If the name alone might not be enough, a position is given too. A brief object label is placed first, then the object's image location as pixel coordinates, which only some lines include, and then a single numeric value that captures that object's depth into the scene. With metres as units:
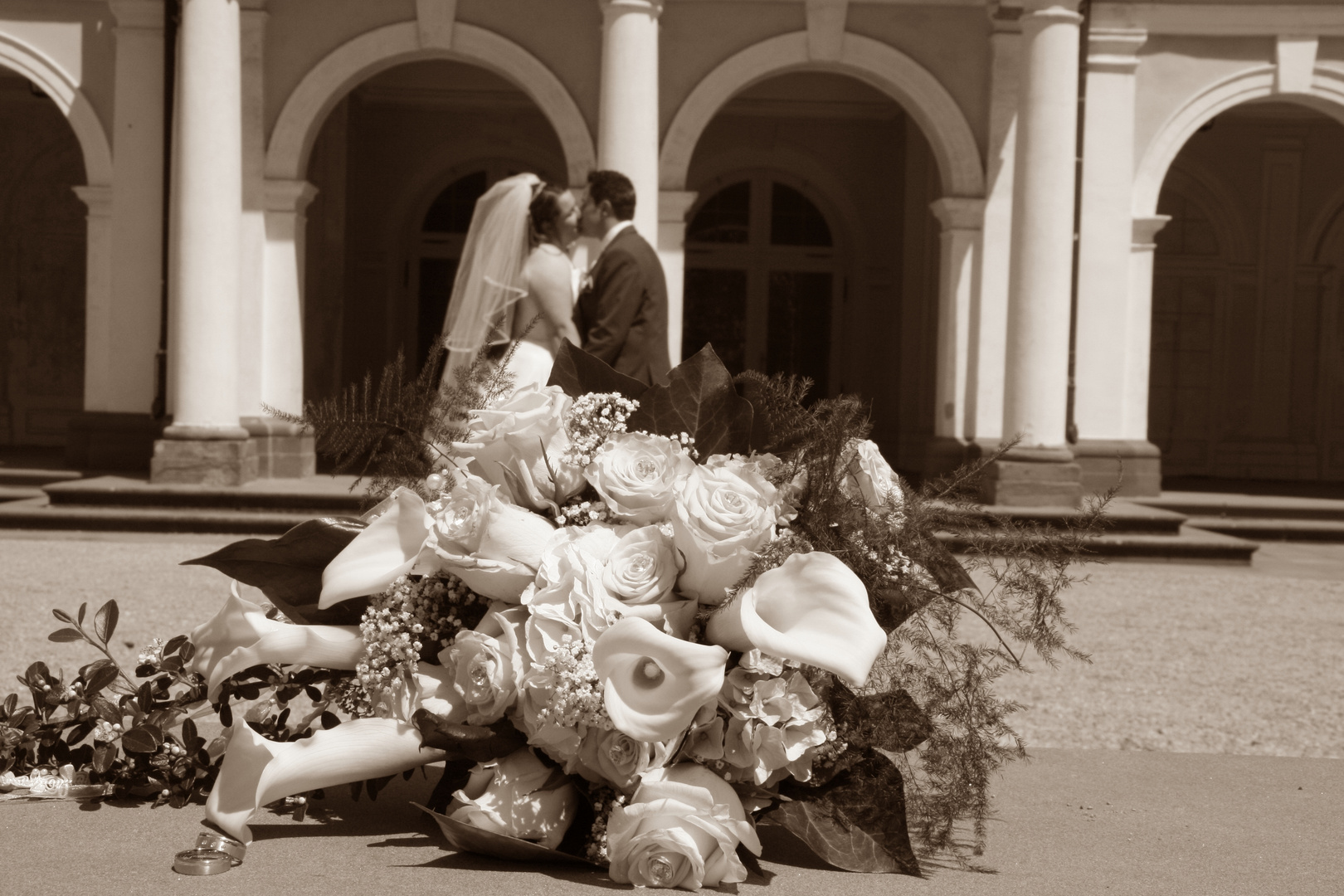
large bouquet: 1.45
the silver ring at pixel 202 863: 1.43
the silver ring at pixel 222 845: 1.45
